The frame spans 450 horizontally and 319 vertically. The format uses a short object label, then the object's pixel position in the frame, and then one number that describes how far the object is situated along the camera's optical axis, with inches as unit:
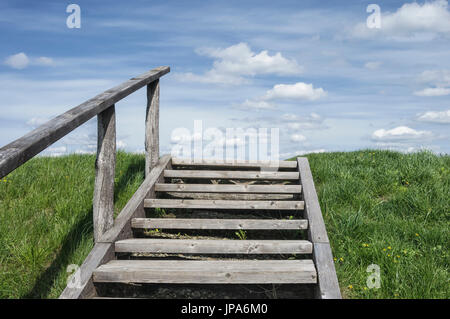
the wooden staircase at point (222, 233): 111.7
